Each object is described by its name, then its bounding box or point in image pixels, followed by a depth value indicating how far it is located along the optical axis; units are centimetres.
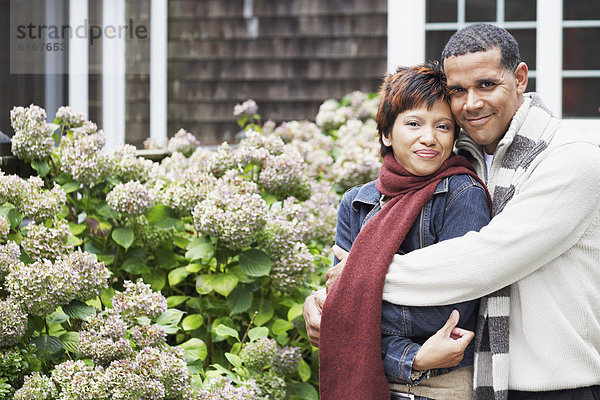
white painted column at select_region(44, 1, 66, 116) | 383
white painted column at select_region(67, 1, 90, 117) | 407
